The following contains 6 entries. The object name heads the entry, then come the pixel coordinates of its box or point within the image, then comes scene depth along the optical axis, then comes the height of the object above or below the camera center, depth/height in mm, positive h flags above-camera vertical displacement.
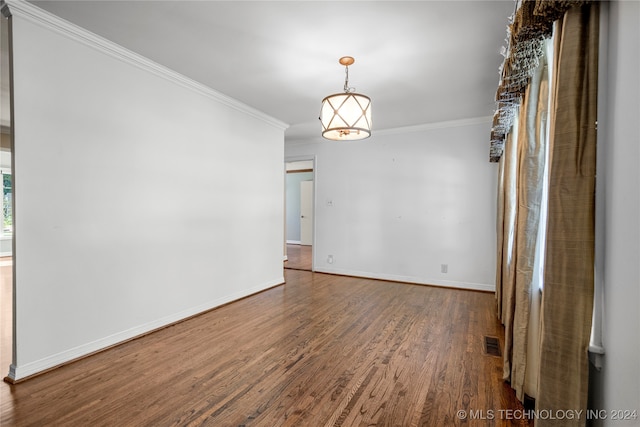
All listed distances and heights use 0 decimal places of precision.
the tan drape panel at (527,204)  1773 +45
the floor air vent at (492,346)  2650 -1197
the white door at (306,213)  9586 -130
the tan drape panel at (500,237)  3352 -276
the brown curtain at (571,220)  1157 -31
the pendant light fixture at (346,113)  2504 +781
